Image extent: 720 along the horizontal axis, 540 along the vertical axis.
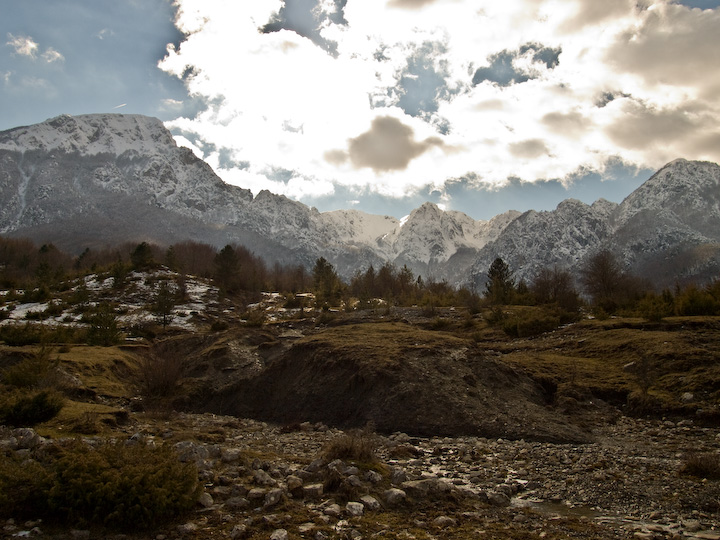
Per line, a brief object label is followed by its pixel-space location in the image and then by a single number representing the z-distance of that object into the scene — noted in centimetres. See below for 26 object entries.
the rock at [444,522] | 666
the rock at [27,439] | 805
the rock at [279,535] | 573
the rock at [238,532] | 586
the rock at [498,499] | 780
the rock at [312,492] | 739
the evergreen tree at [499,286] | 4694
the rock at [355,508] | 681
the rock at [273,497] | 693
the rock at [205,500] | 673
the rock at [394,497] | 735
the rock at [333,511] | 673
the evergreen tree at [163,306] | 4200
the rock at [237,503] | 682
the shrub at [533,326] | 2888
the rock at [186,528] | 591
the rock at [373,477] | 816
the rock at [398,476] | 825
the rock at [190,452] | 809
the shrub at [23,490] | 596
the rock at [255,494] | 715
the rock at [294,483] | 748
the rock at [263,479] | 777
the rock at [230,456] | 898
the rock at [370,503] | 709
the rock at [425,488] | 773
